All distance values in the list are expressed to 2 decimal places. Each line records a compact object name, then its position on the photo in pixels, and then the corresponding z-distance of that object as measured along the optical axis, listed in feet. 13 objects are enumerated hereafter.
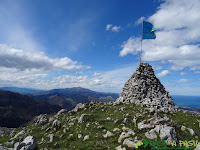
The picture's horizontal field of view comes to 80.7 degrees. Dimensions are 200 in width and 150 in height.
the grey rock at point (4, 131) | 109.15
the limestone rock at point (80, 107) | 108.65
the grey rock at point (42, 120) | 95.72
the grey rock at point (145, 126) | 50.01
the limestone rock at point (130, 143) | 35.35
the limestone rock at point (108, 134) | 49.08
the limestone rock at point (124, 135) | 42.33
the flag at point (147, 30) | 118.52
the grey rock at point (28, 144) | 41.79
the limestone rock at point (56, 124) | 75.77
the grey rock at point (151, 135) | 40.81
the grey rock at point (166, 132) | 38.70
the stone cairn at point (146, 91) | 102.64
